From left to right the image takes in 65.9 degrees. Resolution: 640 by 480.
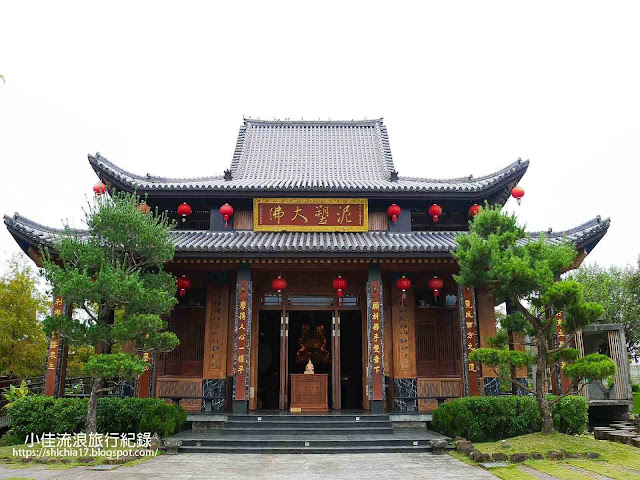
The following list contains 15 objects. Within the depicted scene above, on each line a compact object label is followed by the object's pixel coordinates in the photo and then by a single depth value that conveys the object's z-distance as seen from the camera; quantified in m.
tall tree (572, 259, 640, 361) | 25.64
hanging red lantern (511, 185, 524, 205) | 13.60
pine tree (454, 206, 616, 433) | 8.91
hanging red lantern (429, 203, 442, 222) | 13.97
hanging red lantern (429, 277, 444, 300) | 12.66
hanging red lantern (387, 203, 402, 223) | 13.80
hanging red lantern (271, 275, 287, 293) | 12.59
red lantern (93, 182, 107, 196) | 14.15
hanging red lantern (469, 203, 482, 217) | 13.99
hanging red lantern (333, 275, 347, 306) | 12.68
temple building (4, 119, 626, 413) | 11.95
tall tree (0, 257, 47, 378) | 17.95
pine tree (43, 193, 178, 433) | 9.14
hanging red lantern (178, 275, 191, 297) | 12.57
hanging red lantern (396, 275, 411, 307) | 12.59
